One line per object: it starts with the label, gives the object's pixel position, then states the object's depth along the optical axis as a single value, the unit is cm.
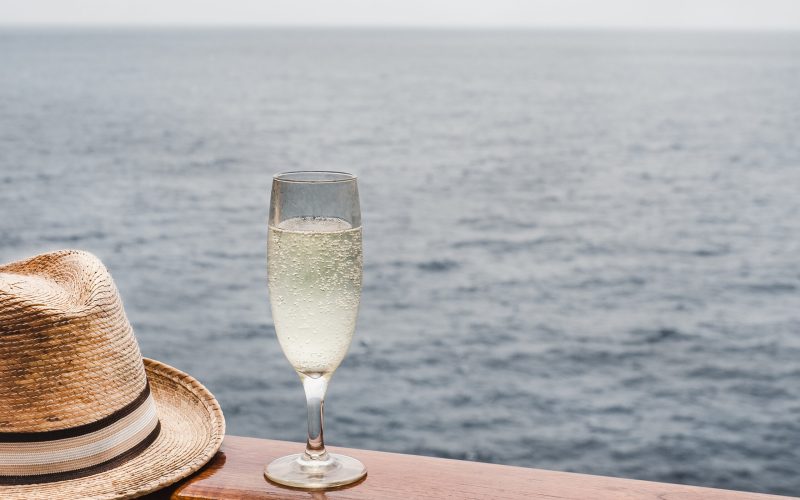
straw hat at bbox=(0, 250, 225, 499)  144
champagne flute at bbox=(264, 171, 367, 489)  138
